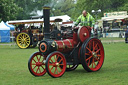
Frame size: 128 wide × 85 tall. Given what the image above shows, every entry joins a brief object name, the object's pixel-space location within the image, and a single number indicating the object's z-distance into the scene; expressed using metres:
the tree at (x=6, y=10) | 32.98
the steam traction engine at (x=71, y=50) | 7.62
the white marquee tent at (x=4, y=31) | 30.97
